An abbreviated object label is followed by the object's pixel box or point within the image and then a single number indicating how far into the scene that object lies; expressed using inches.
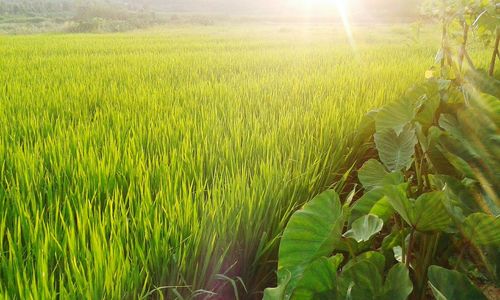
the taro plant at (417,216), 53.4
